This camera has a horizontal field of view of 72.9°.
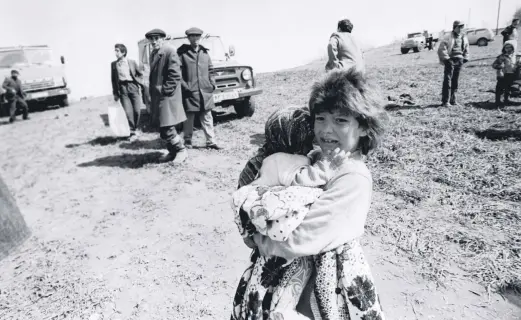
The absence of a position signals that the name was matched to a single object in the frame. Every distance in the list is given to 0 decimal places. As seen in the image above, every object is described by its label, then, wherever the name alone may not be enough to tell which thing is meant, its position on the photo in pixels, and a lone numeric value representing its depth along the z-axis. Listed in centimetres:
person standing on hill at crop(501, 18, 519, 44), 736
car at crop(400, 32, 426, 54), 2345
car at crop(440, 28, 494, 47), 2252
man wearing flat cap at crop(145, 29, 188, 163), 464
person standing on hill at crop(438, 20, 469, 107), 678
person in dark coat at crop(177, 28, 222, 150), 527
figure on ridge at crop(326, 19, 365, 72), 448
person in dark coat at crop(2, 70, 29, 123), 1076
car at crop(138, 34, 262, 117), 702
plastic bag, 622
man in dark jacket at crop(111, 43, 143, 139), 624
